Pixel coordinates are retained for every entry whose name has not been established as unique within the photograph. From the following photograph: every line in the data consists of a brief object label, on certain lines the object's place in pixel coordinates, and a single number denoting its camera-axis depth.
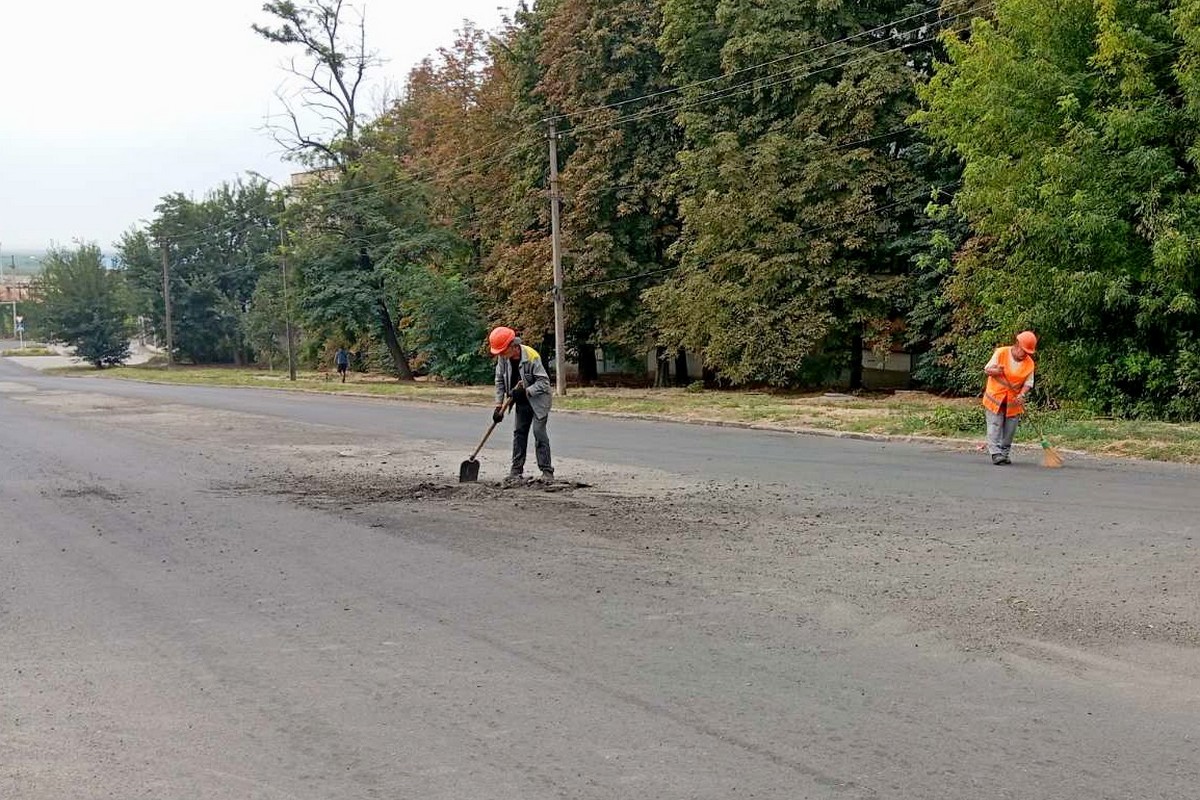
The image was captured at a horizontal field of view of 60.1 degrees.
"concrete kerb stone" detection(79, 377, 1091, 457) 14.94
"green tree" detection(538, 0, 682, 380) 34.94
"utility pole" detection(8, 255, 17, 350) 108.30
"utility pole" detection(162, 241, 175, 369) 59.38
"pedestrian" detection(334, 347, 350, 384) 45.91
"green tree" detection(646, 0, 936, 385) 29.34
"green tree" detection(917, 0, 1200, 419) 17.50
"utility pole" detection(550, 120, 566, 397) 28.59
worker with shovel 11.60
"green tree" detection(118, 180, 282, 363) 69.12
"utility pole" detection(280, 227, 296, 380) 43.16
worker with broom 12.72
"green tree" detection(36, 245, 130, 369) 66.62
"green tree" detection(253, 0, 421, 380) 41.44
